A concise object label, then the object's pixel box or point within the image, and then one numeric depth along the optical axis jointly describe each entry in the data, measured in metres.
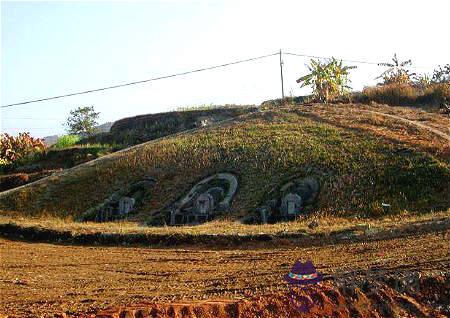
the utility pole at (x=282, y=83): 38.23
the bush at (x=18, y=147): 39.38
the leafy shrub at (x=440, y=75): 40.91
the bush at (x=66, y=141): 42.40
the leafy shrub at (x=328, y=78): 38.88
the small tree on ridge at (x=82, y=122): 56.16
